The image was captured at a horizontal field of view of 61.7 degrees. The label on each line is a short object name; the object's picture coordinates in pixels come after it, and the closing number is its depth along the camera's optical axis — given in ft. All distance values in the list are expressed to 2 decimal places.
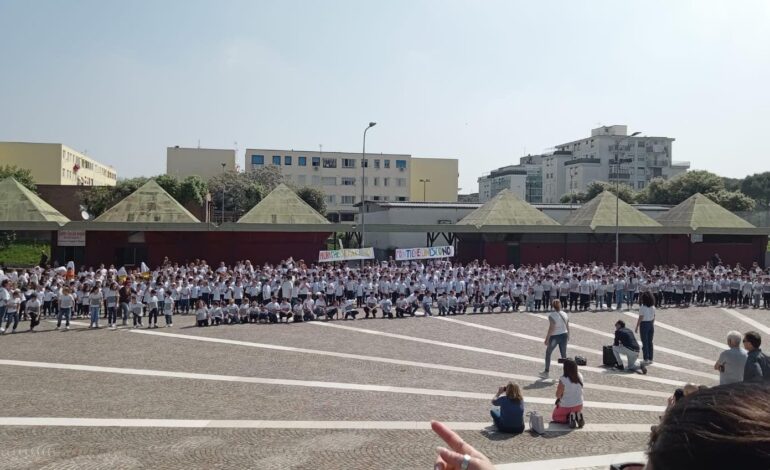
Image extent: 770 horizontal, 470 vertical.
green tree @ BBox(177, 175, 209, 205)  195.21
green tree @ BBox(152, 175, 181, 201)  194.66
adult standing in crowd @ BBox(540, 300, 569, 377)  49.60
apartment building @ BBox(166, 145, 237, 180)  287.07
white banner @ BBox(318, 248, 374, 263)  107.34
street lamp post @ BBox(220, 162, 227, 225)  207.13
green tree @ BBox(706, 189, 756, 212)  222.28
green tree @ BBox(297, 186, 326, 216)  230.89
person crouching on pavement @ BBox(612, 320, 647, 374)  53.26
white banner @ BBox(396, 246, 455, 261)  109.50
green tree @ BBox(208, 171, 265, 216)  225.76
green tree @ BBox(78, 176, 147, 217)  193.16
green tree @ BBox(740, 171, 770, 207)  323.37
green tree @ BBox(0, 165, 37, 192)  179.52
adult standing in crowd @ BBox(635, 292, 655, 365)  53.36
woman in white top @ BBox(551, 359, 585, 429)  36.35
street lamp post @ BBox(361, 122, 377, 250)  119.34
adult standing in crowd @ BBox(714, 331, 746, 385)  32.45
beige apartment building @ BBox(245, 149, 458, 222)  300.40
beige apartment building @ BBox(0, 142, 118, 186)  251.39
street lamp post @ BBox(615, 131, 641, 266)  132.16
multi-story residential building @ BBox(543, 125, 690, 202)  359.05
